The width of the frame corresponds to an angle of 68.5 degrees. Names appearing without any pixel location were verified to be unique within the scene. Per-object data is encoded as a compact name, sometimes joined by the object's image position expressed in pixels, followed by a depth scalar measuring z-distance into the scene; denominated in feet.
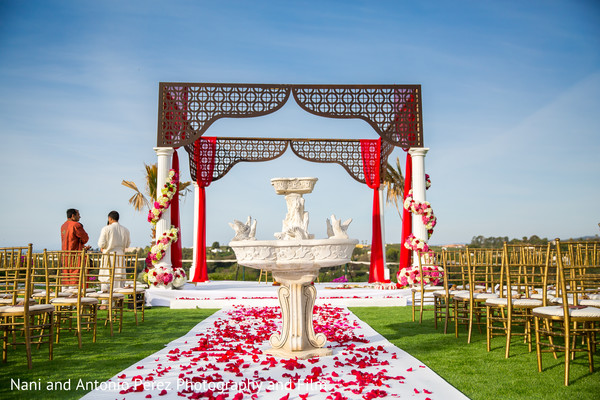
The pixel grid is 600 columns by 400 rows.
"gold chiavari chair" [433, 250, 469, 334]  16.31
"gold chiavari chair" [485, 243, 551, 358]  12.19
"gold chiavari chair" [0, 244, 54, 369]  11.39
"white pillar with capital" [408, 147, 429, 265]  29.14
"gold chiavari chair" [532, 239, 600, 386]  9.76
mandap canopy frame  29.01
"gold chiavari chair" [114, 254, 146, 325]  18.99
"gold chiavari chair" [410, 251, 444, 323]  19.37
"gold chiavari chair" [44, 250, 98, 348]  14.38
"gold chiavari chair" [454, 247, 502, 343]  14.60
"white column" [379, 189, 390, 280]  34.96
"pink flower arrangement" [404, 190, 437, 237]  28.35
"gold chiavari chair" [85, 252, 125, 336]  16.49
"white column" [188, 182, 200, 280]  37.65
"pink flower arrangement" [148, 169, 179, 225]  28.53
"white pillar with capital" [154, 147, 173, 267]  28.84
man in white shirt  23.50
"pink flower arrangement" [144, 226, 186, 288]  28.09
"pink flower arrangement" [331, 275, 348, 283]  40.91
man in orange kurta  22.72
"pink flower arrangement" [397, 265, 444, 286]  27.35
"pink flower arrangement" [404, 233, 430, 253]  28.07
